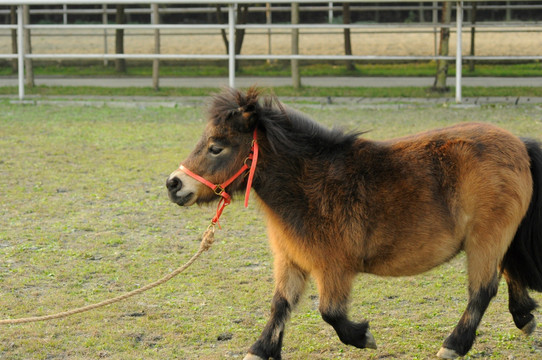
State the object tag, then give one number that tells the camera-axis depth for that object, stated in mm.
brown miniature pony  7870
